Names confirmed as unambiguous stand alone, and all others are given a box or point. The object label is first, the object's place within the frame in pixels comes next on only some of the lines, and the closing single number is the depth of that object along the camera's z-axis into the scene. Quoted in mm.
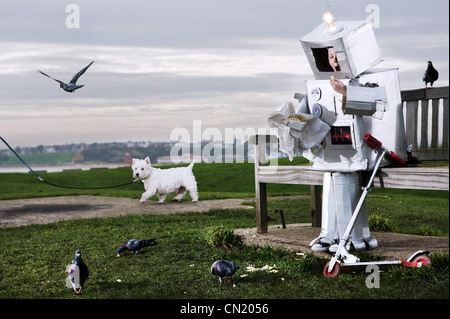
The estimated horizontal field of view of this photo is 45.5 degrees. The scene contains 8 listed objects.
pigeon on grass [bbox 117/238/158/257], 7062
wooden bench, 5562
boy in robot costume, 5645
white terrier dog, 12414
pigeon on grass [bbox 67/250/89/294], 5305
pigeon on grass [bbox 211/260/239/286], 5406
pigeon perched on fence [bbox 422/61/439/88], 6770
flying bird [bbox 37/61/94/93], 5621
